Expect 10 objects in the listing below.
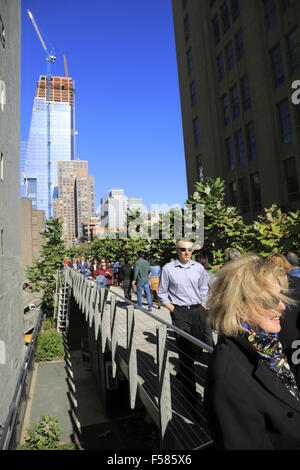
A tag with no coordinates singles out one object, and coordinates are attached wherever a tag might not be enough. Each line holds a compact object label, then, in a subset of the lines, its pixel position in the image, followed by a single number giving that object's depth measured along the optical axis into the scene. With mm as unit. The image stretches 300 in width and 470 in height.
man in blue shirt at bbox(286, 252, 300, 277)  4348
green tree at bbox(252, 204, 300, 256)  6549
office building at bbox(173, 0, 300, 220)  19094
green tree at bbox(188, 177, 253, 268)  8453
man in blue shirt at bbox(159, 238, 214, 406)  4219
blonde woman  1298
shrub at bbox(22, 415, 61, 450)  11484
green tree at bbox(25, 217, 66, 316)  28234
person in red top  12353
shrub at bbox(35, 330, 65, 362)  22297
